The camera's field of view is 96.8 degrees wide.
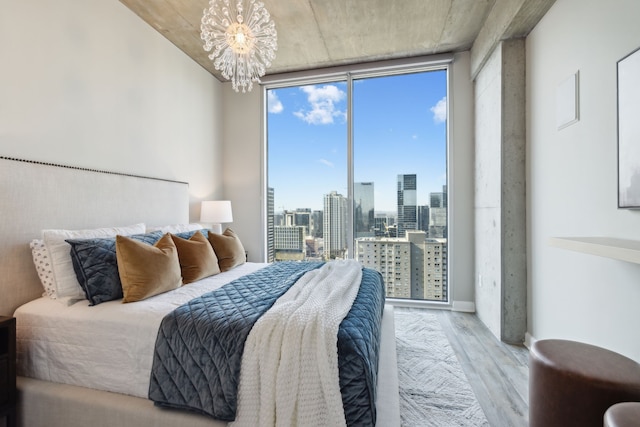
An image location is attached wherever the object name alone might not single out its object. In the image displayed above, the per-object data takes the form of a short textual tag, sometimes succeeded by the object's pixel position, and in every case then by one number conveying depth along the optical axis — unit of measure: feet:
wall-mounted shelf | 3.71
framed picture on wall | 4.43
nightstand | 4.60
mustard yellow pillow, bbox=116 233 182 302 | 5.48
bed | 4.52
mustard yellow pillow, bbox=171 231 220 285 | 7.01
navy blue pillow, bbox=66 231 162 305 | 5.41
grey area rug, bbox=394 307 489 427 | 5.42
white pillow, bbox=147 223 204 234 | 8.32
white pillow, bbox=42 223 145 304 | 5.52
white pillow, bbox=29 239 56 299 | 5.63
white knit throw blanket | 3.68
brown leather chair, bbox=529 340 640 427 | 3.68
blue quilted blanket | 3.74
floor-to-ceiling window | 11.98
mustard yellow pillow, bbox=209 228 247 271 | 8.38
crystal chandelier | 6.97
